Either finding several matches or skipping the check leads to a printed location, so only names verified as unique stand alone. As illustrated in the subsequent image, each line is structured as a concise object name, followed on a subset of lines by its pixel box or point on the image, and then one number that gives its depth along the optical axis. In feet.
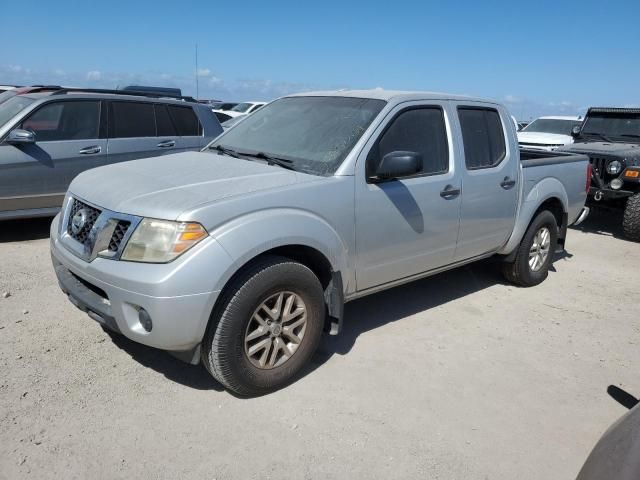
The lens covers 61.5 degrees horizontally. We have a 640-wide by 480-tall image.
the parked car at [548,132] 38.14
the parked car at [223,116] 51.47
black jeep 25.64
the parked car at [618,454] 5.56
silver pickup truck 9.22
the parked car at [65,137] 19.51
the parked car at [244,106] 69.97
